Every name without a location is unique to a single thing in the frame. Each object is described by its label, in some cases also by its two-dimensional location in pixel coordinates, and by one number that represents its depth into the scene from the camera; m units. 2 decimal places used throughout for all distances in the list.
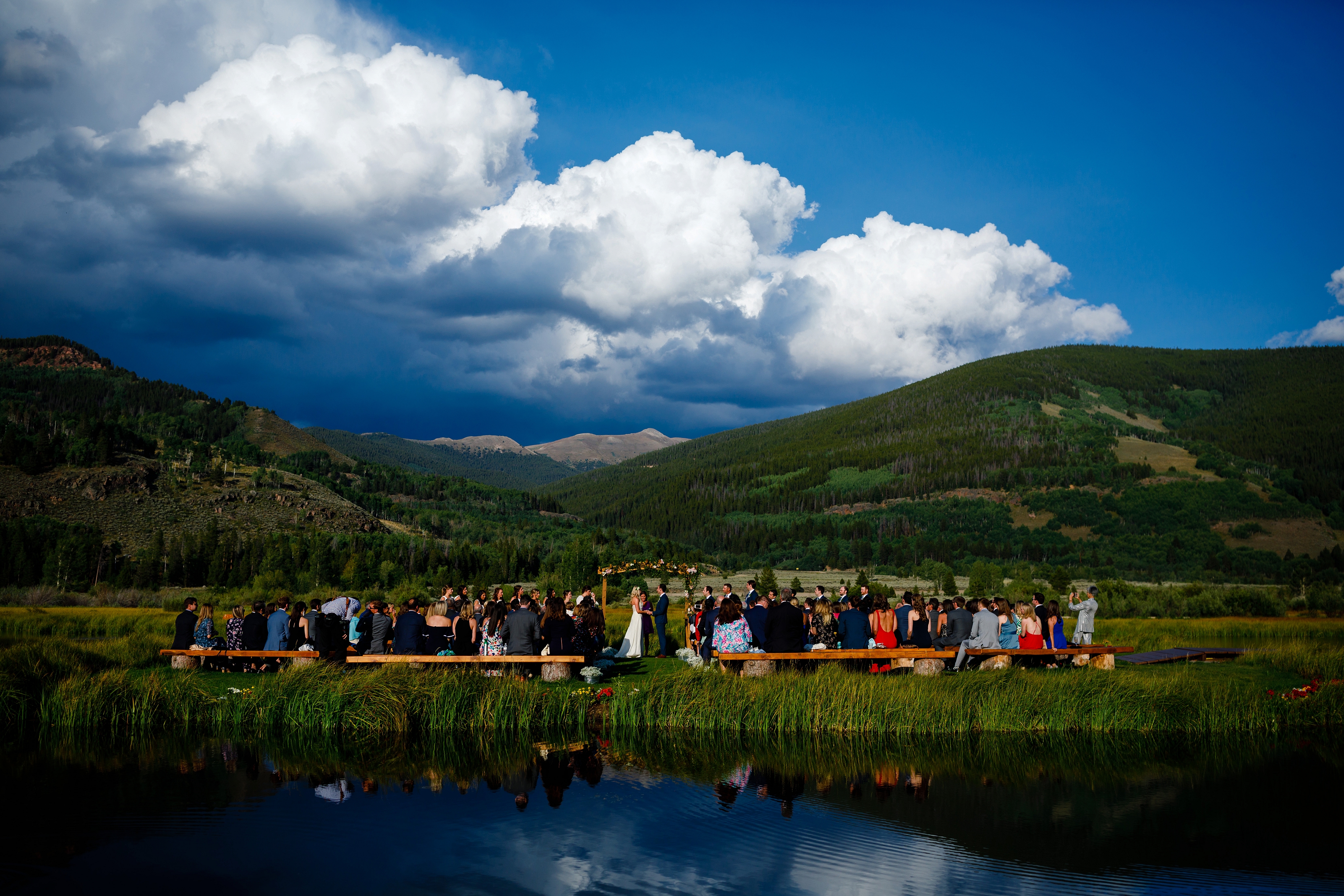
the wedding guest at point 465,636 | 17.19
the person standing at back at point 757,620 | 16.94
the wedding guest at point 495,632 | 16.50
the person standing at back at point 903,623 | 18.58
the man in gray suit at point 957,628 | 17.62
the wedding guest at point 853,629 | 17.11
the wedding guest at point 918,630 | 17.70
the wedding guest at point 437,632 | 16.75
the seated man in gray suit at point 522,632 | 16.20
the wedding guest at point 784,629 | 16.41
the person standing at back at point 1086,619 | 19.75
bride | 19.28
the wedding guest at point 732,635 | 16.62
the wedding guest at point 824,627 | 18.47
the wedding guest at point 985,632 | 17.92
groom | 19.45
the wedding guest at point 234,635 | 18.23
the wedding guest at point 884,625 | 17.81
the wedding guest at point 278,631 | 17.69
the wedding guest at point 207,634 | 18.22
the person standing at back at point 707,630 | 17.64
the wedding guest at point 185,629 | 17.94
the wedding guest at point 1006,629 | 18.27
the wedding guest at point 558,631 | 16.33
